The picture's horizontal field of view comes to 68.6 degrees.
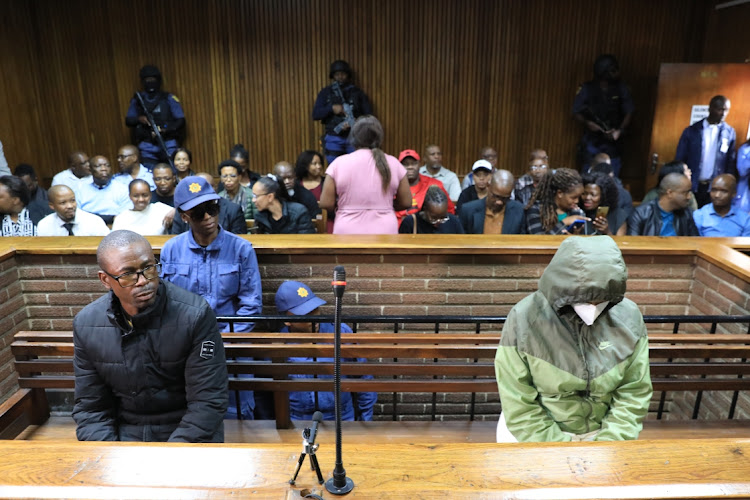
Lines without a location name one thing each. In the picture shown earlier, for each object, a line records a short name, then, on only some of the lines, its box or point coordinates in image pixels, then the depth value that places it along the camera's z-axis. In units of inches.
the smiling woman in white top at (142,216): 168.7
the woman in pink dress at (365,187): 138.9
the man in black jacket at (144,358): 77.4
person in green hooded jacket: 70.2
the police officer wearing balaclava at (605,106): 293.4
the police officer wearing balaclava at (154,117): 295.6
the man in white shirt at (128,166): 230.4
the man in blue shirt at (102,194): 222.5
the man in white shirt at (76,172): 240.7
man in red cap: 215.2
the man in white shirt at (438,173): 247.3
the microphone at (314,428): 46.8
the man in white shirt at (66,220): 153.1
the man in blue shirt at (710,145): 254.2
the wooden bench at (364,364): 102.8
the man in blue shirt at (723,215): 164.4
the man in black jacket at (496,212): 156.5
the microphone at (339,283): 42.4
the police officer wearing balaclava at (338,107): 292.2
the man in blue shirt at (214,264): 113.5
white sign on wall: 276.8
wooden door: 268.7
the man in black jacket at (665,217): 160.6
